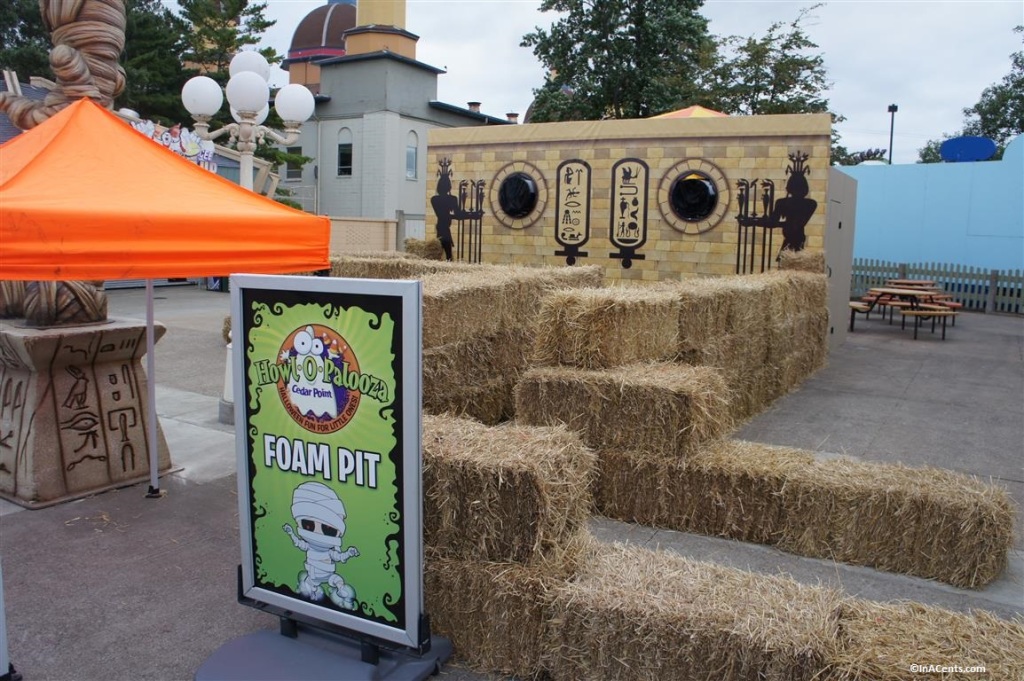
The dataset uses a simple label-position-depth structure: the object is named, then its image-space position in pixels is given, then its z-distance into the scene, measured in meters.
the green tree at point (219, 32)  24.81
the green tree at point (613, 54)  26.08
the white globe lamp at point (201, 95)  9.40
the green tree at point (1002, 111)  42.25
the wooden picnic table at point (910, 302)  15.34
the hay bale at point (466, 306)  6.37
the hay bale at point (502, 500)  3.45
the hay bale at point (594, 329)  5.77
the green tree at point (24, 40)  23.77
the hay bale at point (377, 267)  11.38
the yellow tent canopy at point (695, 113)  14.59
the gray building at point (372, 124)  29.95
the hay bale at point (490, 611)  3.40
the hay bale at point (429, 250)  15.34
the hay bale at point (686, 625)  2.89
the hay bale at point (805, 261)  11.45
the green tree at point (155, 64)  24.33
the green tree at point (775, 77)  29.70
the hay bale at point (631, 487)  5.36
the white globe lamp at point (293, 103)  9.42
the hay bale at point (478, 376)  6.49
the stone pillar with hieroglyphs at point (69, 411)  5.34
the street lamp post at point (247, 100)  9.13
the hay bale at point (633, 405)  5.29
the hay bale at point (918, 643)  2.75
